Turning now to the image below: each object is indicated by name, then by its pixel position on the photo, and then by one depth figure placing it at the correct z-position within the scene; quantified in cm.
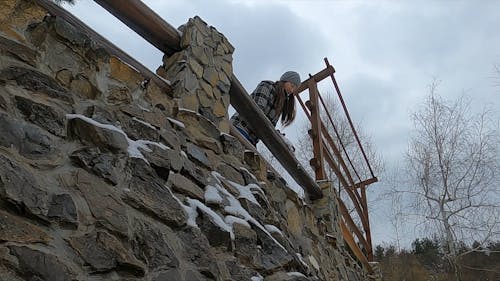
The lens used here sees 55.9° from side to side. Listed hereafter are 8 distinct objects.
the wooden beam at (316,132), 447
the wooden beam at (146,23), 222
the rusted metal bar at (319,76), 486
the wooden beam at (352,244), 483
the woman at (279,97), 416
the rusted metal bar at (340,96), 492
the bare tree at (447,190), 920
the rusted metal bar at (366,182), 614
